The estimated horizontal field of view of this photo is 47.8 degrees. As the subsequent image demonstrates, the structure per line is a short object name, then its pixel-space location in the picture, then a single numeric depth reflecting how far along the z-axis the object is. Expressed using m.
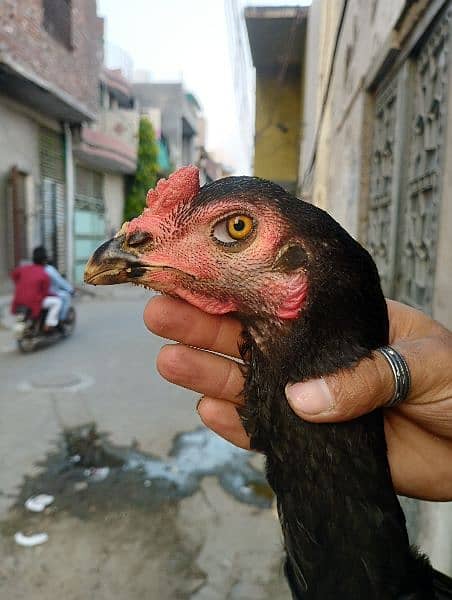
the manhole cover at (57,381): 5.56
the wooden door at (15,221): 10.70
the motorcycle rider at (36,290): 7.21
